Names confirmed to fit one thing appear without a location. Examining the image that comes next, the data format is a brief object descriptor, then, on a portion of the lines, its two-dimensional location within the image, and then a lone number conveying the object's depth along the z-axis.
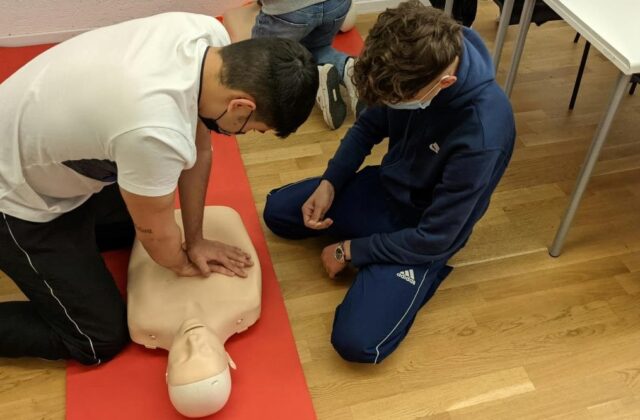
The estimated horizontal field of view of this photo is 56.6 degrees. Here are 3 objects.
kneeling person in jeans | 1.96
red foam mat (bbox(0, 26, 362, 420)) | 1.34
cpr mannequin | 1.25
